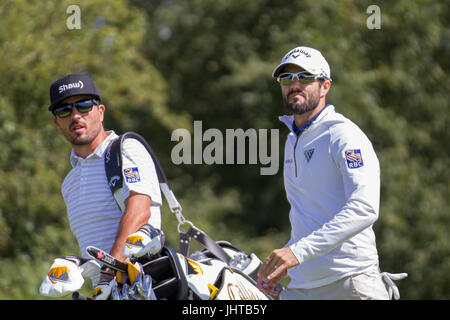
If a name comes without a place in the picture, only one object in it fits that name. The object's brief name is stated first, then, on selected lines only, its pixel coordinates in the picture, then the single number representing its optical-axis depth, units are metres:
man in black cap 7.56
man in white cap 7.15
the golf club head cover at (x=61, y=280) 6.32
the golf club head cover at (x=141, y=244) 6.48
